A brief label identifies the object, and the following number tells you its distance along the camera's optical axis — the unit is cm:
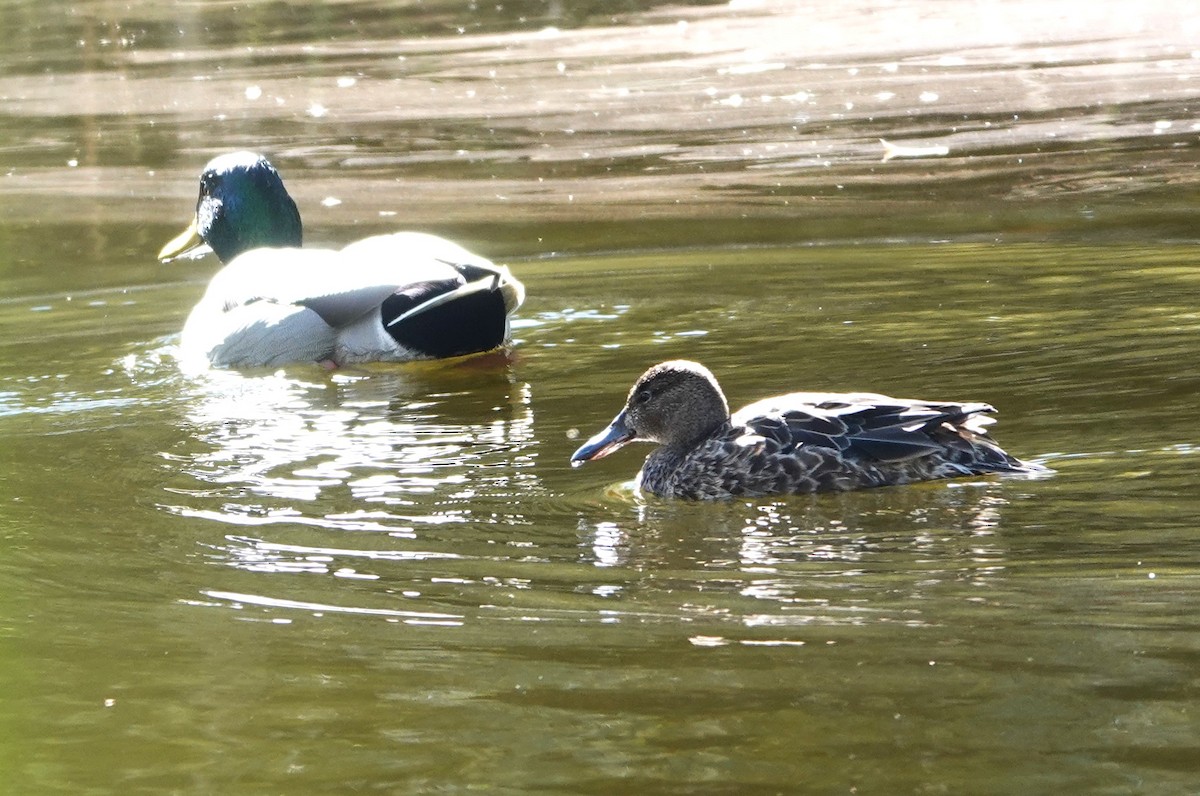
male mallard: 1892
